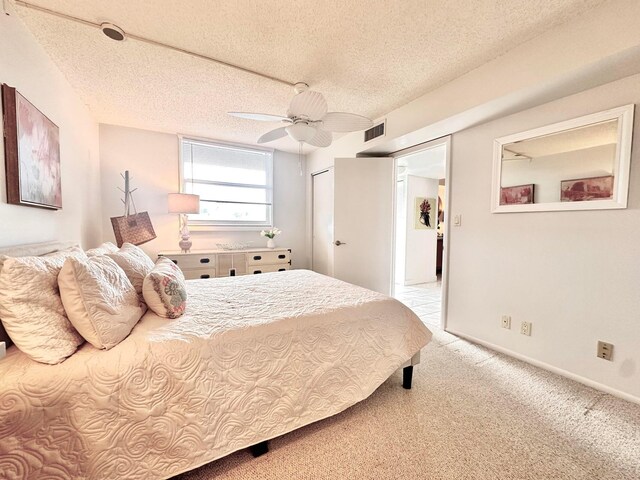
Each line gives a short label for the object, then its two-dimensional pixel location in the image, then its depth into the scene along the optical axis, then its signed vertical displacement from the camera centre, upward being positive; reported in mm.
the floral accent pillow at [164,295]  1365 -377
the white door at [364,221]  3453 +82
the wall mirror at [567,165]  1706 +486
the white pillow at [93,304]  1007 -326
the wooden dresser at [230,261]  3314 -500
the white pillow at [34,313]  917 -329
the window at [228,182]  3785 +681
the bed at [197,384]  884 -685
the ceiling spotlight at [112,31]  1651 +1274
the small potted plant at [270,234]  4016 -127
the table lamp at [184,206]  3273 +247
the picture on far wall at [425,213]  5255 +293
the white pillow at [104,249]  1697 -182
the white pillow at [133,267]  1459 -249
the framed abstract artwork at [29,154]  1406 +436
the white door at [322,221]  4133 +90
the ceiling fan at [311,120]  1798 +833
